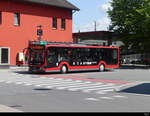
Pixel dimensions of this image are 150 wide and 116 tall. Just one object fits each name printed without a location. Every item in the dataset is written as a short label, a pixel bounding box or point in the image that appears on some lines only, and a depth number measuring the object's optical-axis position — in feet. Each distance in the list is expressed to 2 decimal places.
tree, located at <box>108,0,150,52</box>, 154.10
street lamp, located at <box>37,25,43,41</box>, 142.41
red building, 137.59
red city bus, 101.91
